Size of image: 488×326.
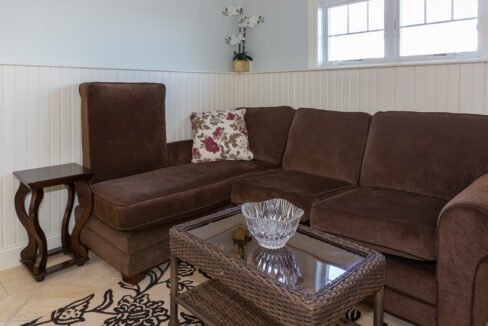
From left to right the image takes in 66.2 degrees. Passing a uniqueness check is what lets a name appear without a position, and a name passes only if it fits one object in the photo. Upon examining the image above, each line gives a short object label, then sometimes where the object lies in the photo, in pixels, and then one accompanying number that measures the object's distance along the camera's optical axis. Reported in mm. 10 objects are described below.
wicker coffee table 1061
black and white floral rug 1683
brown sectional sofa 1396
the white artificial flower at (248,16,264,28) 3346
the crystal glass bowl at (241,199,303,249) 1395
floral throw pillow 2840
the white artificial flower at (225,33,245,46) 3424
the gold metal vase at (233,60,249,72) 3441
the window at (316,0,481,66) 2389
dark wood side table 1989
